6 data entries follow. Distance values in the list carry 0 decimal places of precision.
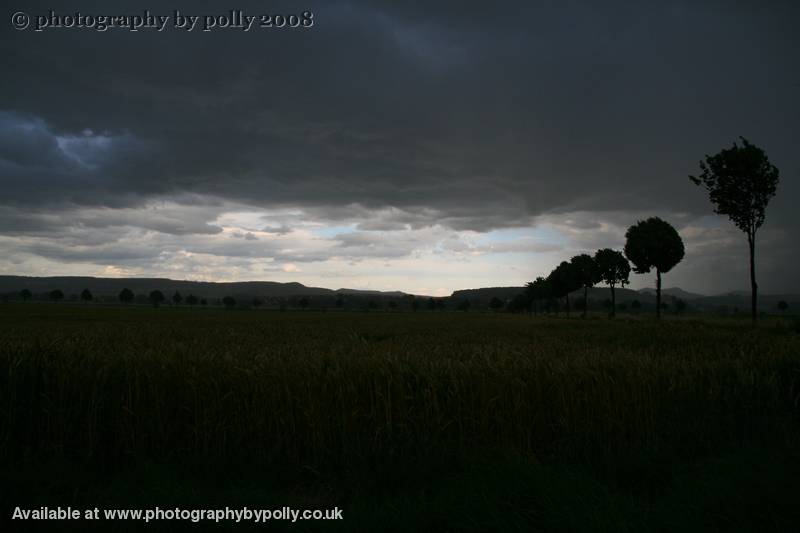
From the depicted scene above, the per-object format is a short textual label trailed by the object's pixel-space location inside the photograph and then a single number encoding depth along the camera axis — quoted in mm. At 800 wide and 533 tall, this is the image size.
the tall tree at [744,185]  24328
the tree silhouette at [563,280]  79625
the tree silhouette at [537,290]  103875
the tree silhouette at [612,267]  65312
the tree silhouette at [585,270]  69688
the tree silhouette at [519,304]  155400
